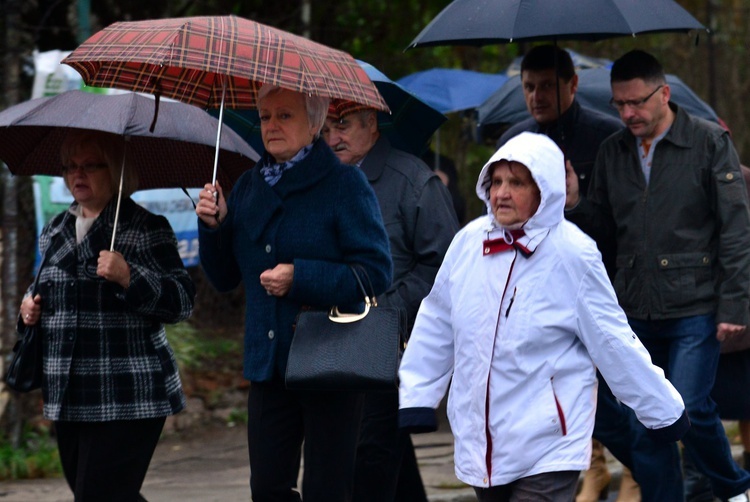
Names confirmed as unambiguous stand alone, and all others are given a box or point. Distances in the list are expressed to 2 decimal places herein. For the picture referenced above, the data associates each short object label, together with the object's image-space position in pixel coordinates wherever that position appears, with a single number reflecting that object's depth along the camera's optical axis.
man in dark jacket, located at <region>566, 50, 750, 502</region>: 11.09
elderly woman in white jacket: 8.30
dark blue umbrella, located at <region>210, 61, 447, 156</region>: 11.82
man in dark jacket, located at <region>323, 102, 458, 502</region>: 10.76
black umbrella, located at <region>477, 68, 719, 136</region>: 16.22
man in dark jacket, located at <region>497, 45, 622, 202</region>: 12.31
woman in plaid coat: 9.34
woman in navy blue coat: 8.87
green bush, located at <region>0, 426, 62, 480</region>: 14.79
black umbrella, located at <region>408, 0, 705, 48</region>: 11.03
